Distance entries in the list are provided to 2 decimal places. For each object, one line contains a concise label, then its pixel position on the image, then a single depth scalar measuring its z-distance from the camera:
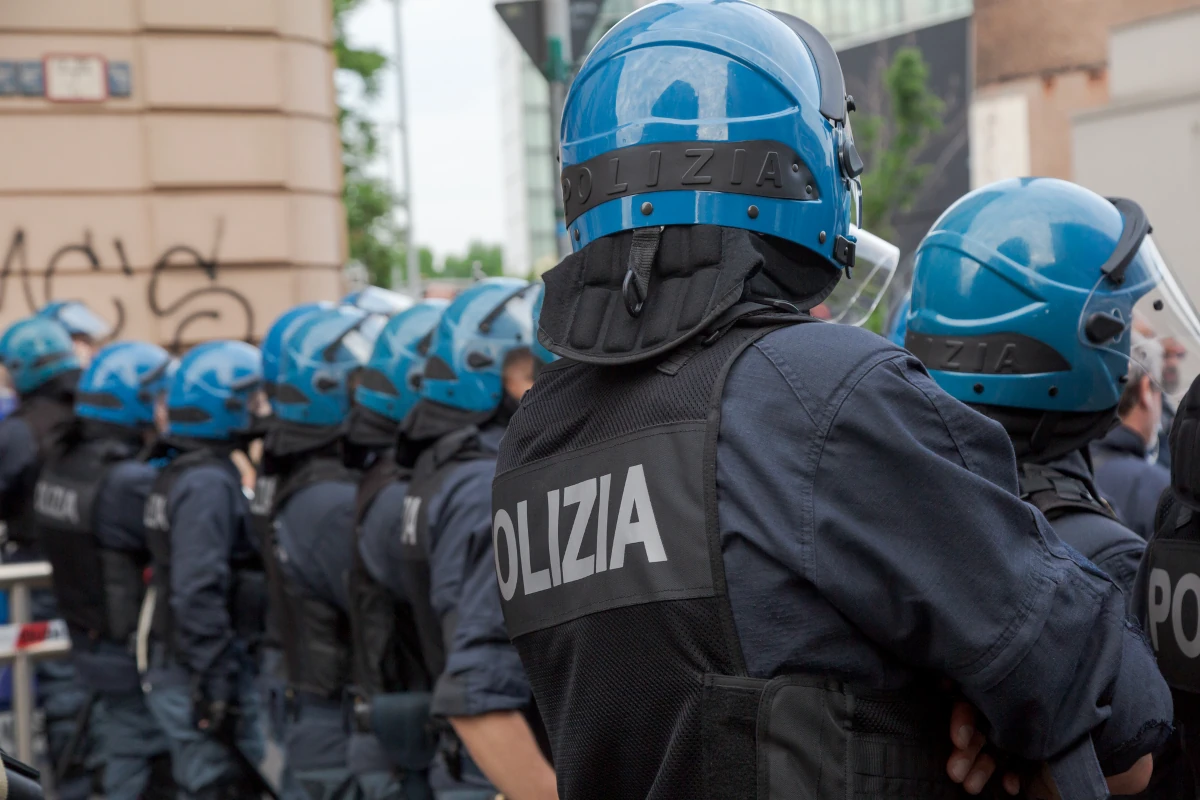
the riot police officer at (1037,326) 2.55
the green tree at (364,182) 23.67
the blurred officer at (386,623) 4.49
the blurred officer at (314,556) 5.06
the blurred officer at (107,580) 6.53
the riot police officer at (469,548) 3.37
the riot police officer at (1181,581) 2.20
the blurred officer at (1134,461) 3.79
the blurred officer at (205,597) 5.80
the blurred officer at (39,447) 7.90
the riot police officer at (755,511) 1.59
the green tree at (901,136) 23.23
